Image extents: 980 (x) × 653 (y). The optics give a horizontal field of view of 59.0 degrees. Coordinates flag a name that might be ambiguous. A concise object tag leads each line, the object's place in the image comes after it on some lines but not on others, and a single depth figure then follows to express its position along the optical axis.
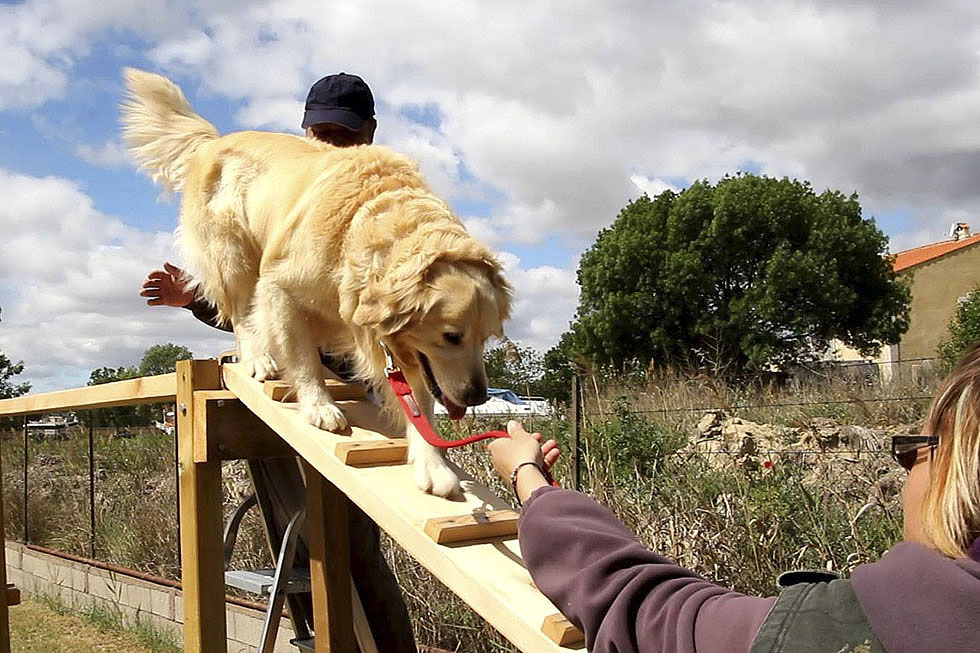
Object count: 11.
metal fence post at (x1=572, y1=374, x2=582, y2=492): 5.06
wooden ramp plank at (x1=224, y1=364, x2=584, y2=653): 1.84
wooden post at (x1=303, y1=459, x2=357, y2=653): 3.23
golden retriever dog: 2.63
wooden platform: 1.95
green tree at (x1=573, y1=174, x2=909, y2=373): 26.34
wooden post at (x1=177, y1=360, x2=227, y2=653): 3.08
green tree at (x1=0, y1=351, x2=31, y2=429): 28.23
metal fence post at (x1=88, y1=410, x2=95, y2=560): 8.42
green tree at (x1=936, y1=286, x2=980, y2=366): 20.67
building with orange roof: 34.44
